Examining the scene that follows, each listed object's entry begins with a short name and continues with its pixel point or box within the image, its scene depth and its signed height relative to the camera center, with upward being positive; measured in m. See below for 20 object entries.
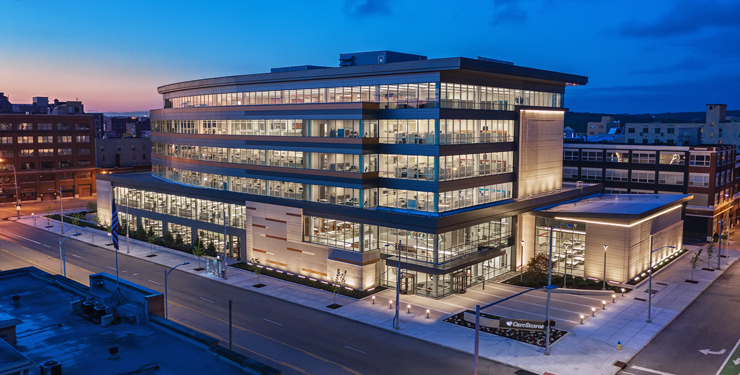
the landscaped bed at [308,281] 55.23 -14.84
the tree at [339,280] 56.69 -14.09
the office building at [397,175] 55.88 -3.71
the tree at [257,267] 60.09 -14.25
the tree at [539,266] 60.32 -13.33
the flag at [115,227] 51.79 -8.40
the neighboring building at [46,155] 121.00 -3.43
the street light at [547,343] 39.69 -14.19
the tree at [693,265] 61.33 -13.46
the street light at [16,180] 101.64 -8.46
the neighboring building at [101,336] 25.44 -10.17
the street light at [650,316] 46.72 -14.58
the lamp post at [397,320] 44.62 -14.42
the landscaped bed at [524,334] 42.72 -15.01
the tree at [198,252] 65.22 -13.13
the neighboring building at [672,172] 83.75 -4.64
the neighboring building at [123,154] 137.50 -3.52
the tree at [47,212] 95.15 -13.84
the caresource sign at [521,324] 36.22 -11.78
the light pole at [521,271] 59.97 -14.21
